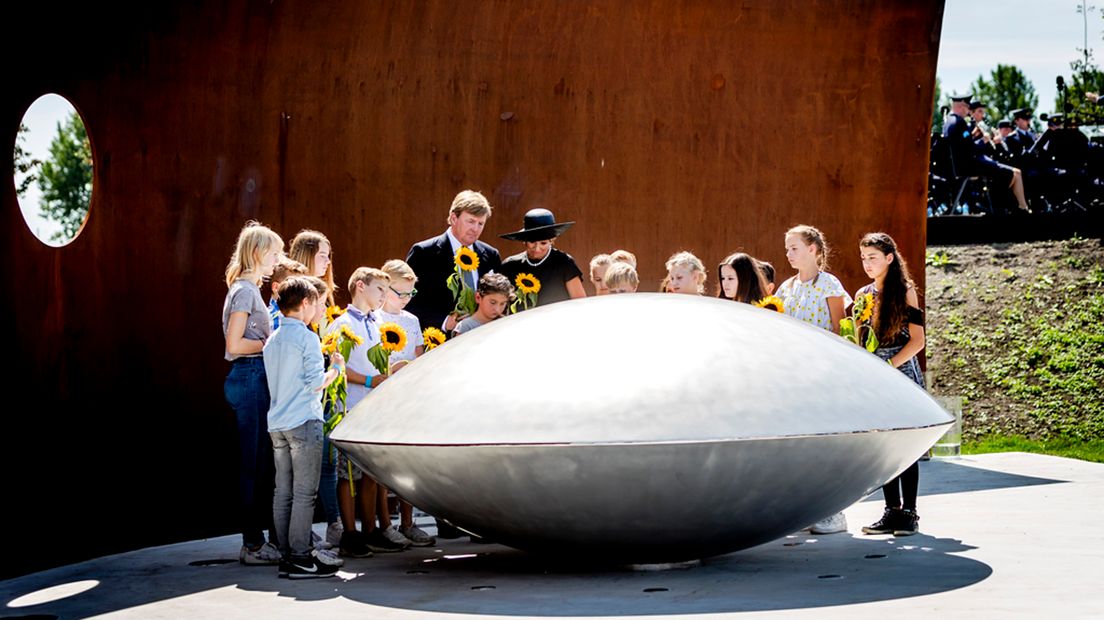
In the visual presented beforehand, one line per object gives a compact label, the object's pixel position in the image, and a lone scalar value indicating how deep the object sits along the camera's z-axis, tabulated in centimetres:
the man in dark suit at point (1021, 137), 1933
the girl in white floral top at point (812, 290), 810
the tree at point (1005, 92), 6588
